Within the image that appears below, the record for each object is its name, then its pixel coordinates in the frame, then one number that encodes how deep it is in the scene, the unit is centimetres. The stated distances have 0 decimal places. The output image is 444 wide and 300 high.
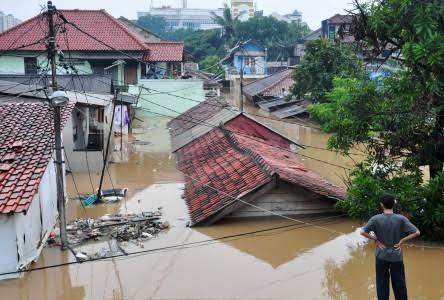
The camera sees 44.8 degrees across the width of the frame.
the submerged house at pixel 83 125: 1883
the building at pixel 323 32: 5431
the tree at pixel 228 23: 6347
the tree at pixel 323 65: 3278
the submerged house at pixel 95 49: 3544
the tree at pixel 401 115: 966
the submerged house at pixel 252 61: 5778
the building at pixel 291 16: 11206
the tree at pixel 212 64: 6059
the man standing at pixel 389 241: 657
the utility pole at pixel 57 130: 1073
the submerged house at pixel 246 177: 1316
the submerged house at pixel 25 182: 959
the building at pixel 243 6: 12394
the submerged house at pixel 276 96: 3615
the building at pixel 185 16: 15712
